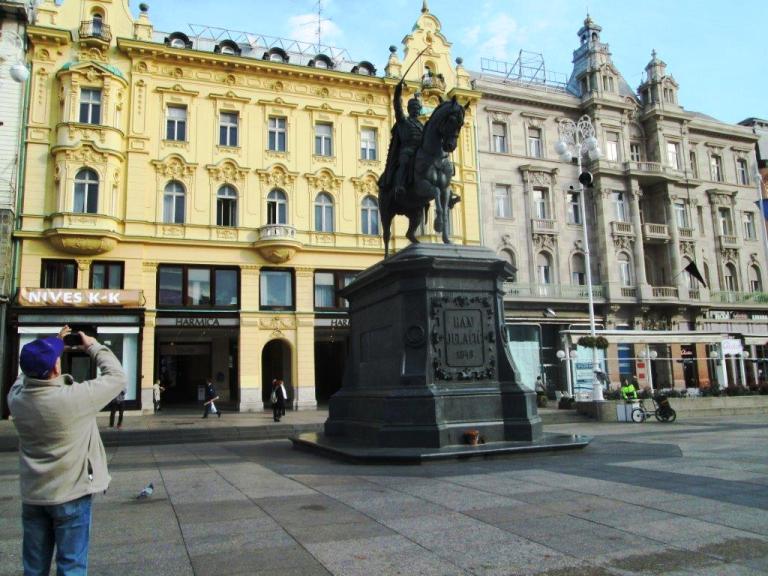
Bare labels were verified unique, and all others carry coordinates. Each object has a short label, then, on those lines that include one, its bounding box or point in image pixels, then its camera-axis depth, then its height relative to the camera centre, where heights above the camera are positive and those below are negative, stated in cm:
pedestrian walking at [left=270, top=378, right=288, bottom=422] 2328 -57
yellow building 2866 +950
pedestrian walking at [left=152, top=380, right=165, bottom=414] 2896 -34
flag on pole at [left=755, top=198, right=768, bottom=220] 3678 +970
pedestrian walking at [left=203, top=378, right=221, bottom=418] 2562 -47
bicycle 2116 -130
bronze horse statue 1184 +413
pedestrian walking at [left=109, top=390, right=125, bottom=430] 2077 -65
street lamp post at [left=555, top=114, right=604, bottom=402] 2378 +881
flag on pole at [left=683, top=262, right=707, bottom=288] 3975 +649
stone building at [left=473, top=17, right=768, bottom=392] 3881 +1064
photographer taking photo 352 -39
